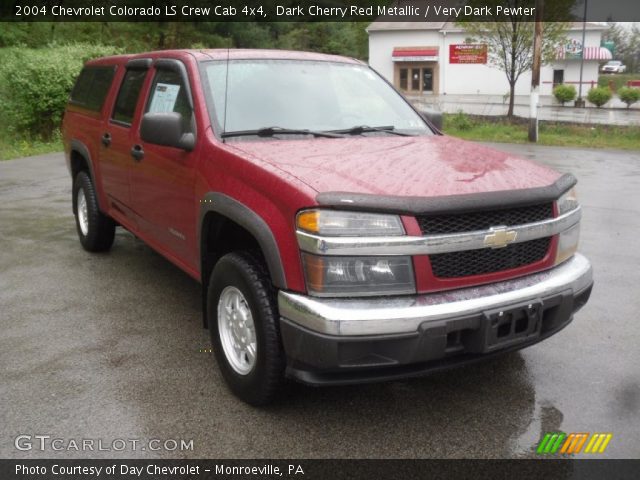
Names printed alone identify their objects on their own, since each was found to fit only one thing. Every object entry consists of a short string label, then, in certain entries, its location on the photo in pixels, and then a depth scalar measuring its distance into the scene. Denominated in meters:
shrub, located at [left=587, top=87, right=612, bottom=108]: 37.28
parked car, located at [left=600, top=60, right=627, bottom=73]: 69.44
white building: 48.34
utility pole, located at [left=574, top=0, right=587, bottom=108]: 39.34
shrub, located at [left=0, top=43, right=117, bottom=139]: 16.80
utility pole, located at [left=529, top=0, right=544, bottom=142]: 18.72
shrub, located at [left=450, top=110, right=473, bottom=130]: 22.80
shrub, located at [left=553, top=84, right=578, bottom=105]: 39.68
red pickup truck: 2.82
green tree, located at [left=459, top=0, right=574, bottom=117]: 24.00
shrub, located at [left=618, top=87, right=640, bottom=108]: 37.50
